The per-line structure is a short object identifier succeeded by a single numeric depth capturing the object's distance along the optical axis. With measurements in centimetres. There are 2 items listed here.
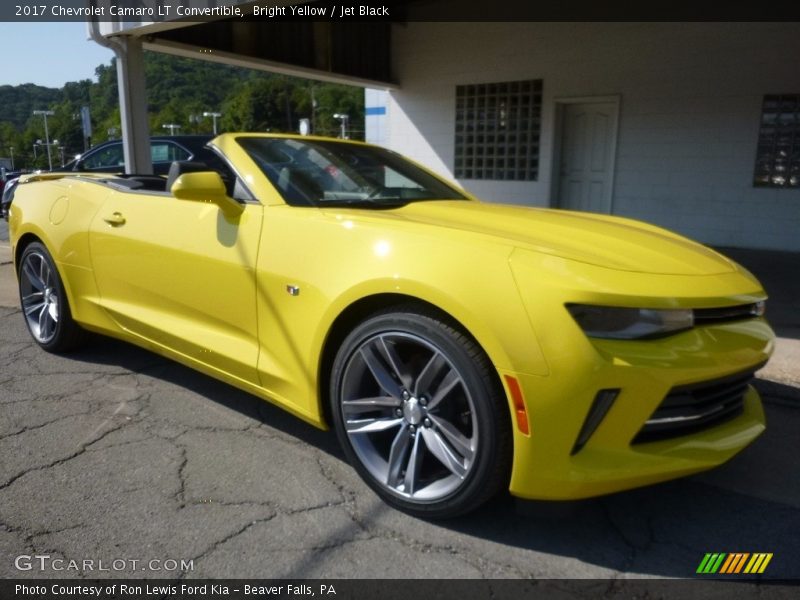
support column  706
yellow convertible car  194
